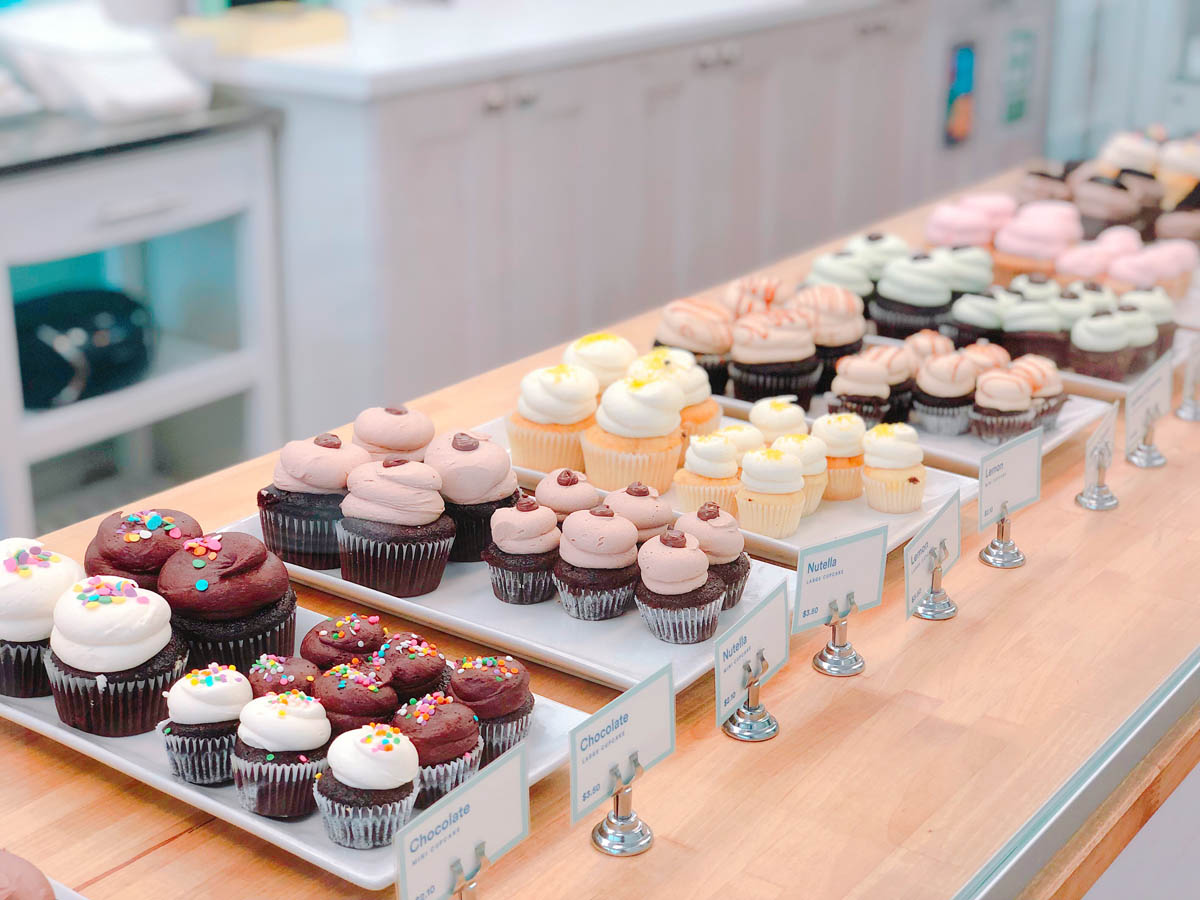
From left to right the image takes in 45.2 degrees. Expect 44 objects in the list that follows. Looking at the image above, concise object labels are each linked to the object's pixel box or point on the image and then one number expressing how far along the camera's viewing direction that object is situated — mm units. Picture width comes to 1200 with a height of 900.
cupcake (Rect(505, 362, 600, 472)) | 1794
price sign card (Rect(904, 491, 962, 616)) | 1442
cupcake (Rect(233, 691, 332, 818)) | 1140
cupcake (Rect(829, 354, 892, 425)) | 1924
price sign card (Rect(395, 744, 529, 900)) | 978
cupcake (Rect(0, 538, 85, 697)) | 1298
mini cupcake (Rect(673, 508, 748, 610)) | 1446
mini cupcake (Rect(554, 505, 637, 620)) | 1445
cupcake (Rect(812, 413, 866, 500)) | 1744
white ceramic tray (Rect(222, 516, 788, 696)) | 1384
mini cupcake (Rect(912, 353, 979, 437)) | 1918
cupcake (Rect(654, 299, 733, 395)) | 2064
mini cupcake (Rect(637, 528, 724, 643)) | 1398
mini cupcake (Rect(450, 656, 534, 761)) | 1216
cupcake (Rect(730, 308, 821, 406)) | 2023
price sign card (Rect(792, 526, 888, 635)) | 1373
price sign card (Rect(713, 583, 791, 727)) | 1236
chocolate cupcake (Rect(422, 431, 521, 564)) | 1580
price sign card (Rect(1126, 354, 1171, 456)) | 1856
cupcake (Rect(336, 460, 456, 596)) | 1495
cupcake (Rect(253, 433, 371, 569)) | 1559
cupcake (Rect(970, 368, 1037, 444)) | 1893
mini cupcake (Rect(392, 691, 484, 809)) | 1156
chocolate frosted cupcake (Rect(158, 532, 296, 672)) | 1332
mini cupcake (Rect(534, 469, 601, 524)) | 1555
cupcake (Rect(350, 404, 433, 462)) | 1642
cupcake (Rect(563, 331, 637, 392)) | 1894
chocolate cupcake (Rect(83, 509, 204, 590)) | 1374
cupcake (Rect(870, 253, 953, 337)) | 2314
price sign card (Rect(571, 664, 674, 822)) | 1089
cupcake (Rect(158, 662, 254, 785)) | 1180
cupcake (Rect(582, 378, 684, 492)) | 1749
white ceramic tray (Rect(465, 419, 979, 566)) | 1630
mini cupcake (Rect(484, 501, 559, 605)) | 1484
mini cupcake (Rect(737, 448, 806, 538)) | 1626
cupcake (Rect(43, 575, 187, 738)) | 1246
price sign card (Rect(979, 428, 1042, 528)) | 1606
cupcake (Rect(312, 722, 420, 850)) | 1105
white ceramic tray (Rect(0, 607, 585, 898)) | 1094
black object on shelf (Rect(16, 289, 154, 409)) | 2945
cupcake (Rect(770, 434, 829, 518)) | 1675
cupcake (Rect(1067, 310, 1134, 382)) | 2129
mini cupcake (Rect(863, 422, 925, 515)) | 1707
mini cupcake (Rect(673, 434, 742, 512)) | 1678
